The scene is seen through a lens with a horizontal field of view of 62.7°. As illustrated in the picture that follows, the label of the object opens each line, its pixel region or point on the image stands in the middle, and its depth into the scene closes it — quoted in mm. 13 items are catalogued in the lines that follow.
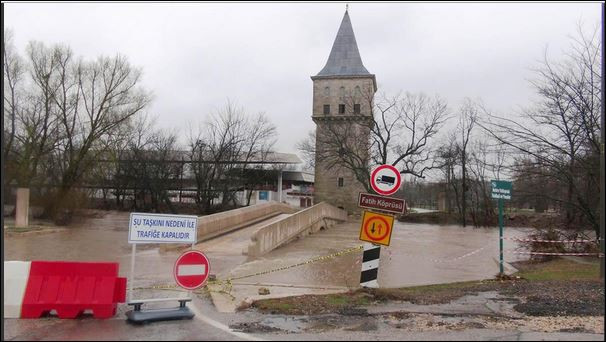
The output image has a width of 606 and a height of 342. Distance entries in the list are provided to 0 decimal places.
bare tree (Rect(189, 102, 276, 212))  54250
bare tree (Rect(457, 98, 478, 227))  56309
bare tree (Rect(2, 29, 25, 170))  25000
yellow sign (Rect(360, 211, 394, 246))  9688
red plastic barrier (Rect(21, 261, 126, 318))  7301
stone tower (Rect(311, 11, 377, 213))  63812
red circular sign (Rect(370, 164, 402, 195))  10000
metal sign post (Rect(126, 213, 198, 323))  7191
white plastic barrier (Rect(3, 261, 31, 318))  7289
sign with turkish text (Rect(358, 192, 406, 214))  9703
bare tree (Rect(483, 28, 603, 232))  17109
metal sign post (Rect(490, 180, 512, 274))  13531
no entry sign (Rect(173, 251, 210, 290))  7867
